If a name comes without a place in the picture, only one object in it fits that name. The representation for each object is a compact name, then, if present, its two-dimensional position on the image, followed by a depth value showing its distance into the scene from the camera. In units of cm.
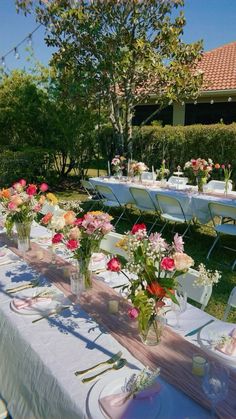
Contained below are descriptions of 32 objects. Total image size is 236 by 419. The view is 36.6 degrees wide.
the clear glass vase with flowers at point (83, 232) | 212
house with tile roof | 1361
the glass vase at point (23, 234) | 304
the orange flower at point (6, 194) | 312
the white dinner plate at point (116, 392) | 136
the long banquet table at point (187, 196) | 573
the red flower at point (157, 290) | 166
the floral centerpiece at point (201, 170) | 608
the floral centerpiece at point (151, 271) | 168
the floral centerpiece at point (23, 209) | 297
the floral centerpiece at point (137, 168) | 717
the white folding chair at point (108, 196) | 681
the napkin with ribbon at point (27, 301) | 215
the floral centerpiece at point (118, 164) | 753
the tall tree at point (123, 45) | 866
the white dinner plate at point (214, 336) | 168
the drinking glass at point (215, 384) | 137
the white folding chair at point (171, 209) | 566
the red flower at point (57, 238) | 221
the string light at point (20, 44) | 951
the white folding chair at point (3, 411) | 188
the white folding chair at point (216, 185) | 704
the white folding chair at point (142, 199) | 627
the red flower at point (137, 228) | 188
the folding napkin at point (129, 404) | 135
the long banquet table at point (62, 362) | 145
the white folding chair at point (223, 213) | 490
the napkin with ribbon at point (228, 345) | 170
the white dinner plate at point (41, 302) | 211
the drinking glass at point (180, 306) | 198
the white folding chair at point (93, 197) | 756
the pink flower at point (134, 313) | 171
